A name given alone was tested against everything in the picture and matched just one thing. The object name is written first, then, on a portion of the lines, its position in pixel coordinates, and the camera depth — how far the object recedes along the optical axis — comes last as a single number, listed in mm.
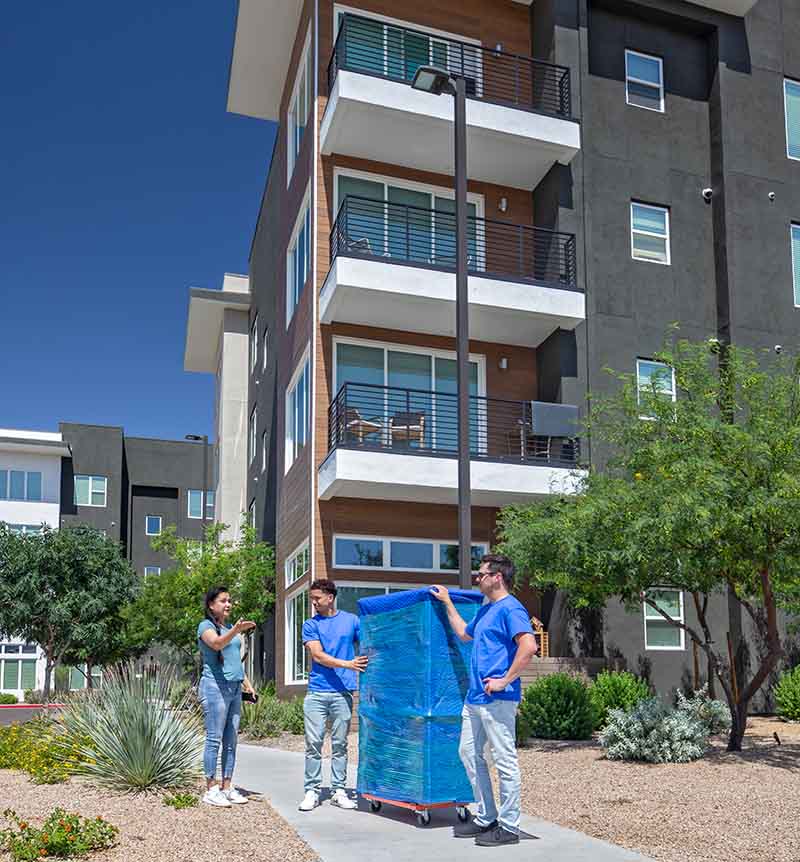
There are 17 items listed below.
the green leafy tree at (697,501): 12984
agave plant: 10352
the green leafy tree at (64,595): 36125
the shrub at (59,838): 7371
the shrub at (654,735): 12992
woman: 9508
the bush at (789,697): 20047
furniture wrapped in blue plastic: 8969
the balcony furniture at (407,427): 21375
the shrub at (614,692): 18250
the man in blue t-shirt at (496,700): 8094
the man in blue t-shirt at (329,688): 9688
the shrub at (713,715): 16109
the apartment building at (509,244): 21531
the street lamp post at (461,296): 14172
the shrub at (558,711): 17016
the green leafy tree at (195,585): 26859
